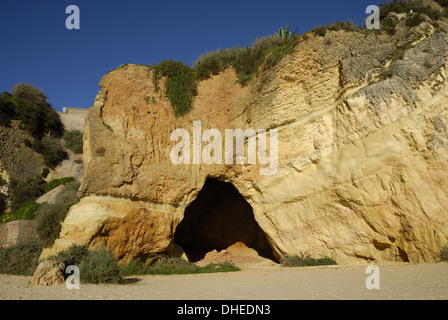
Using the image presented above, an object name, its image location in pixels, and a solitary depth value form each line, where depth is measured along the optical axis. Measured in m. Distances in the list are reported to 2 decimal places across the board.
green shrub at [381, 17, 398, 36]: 12.39
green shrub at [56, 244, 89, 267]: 9.37
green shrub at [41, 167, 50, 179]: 23.34
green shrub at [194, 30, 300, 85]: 15.06
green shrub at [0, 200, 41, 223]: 17.55
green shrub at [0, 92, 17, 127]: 23.05
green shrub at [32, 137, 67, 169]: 24.08
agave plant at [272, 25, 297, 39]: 17.10
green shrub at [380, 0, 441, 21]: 13.62
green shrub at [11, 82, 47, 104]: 31.17
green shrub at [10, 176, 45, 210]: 19.64
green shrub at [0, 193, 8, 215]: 19.67
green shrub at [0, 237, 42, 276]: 12.98
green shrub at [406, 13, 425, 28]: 11.83
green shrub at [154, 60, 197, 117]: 15.08
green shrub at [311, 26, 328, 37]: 12.96
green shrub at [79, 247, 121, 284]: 8.47
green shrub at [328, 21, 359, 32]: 12.87
